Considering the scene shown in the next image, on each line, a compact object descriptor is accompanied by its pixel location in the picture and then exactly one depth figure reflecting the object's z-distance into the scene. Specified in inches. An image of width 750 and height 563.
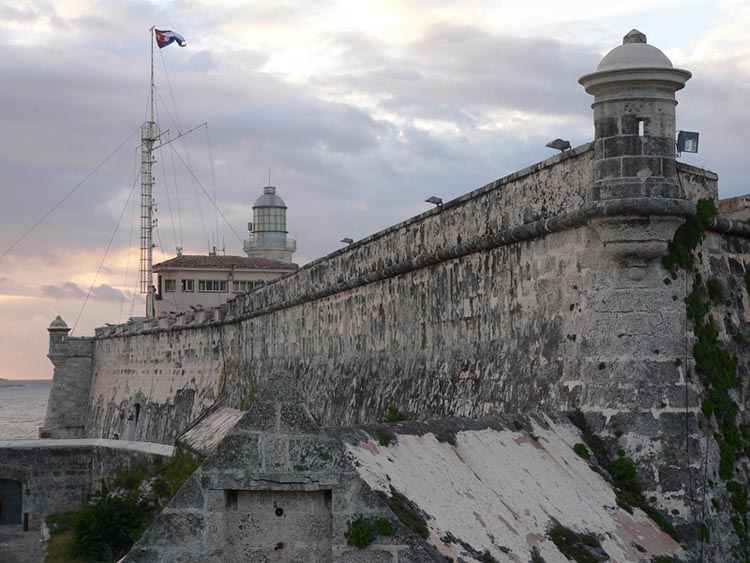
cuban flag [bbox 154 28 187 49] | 1834.4
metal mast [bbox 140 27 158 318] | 1898.4
